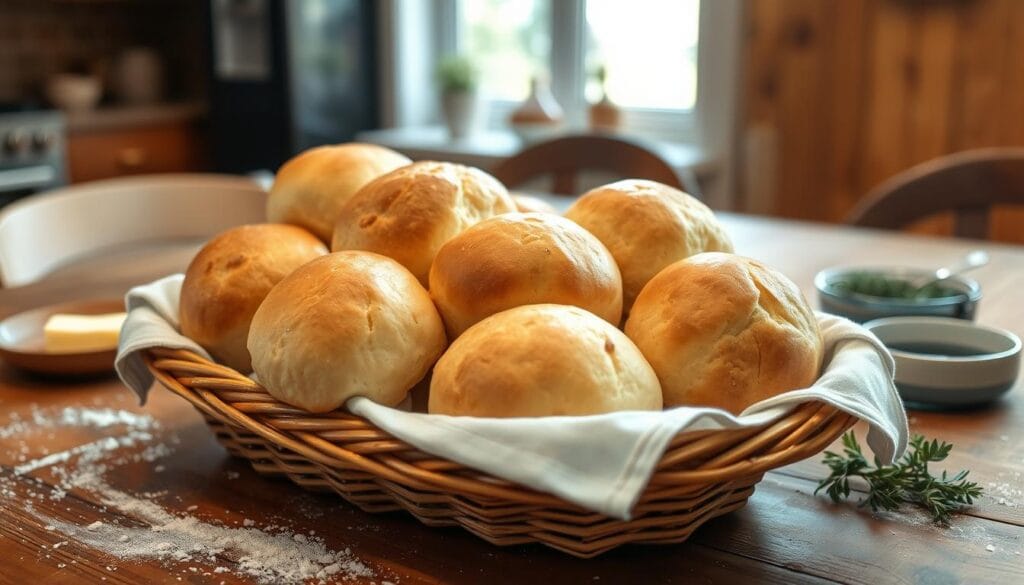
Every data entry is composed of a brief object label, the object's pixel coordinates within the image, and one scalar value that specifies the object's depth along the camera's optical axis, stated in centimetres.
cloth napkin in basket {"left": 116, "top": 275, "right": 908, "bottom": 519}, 55
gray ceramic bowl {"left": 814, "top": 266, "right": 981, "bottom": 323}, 100
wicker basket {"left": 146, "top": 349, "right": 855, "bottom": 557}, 58
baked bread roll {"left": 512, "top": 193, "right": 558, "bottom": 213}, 87
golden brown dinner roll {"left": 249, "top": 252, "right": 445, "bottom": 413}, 64
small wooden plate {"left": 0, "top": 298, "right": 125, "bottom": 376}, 97
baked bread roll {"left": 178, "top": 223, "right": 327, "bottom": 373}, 77
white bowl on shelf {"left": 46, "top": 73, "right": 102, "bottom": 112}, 338
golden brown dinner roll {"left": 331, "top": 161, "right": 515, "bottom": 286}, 75
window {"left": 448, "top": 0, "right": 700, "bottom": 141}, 299
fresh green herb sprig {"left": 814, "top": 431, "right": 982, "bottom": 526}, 70
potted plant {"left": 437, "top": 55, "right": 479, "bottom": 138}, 304
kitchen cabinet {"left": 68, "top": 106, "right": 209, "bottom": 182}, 325
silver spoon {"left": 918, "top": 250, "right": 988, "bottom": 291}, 108
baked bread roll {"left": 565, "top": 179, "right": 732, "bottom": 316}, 74
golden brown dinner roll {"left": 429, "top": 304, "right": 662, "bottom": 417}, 59
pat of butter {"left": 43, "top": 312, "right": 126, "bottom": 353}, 98
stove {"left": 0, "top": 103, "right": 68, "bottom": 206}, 291
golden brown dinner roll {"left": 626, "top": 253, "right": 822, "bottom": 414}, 64
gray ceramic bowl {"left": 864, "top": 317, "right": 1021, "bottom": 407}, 86
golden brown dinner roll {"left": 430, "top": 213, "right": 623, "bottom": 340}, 67
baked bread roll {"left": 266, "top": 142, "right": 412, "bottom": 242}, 86
